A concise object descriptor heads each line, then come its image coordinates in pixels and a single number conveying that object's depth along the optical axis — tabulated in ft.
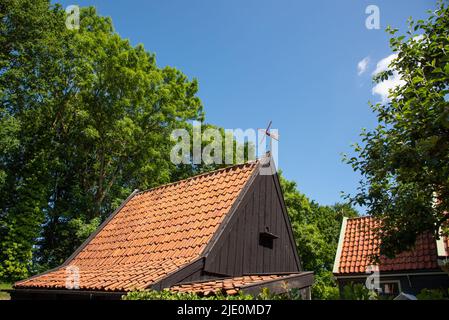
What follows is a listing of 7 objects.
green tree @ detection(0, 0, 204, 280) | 77.46
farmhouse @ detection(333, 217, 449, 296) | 46.78
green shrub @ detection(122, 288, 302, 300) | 20.30
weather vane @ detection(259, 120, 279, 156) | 41.91
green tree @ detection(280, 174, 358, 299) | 99.09
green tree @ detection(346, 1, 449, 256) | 24.31
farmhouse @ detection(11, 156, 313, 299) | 29.12
